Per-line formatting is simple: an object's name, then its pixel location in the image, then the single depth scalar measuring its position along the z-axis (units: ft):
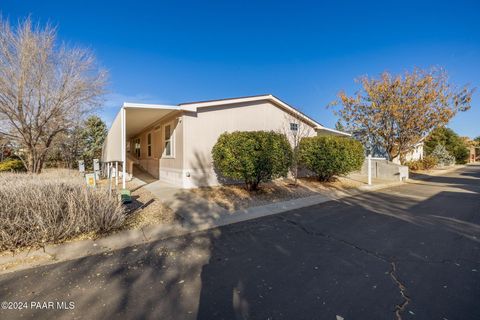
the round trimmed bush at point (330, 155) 36.91
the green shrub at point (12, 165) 44.86
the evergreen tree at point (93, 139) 69.46
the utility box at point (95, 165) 26.03
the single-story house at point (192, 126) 30.64
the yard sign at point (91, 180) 18.85
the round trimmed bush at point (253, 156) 26.68
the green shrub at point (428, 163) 75.20
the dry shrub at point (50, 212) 12.82
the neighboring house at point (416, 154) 90.63
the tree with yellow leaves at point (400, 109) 50.62
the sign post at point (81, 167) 40.35
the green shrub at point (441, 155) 94.19
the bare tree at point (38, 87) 35.91
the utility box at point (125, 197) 22.41
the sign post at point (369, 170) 40.17
